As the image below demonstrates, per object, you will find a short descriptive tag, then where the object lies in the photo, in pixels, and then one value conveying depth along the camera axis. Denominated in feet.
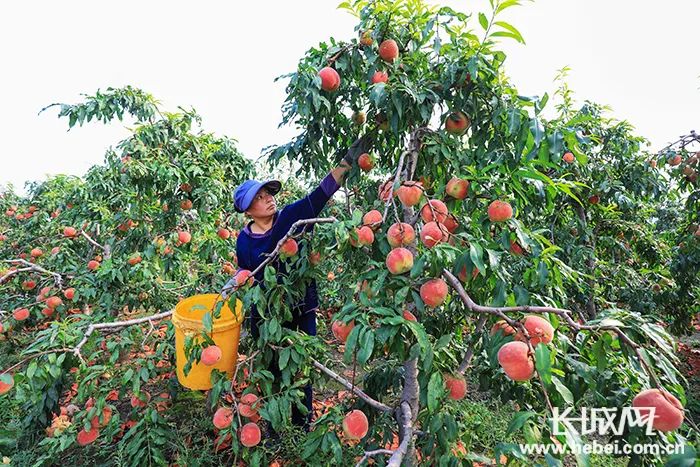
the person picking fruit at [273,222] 6.42
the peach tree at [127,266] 5.80
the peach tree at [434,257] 3.61
